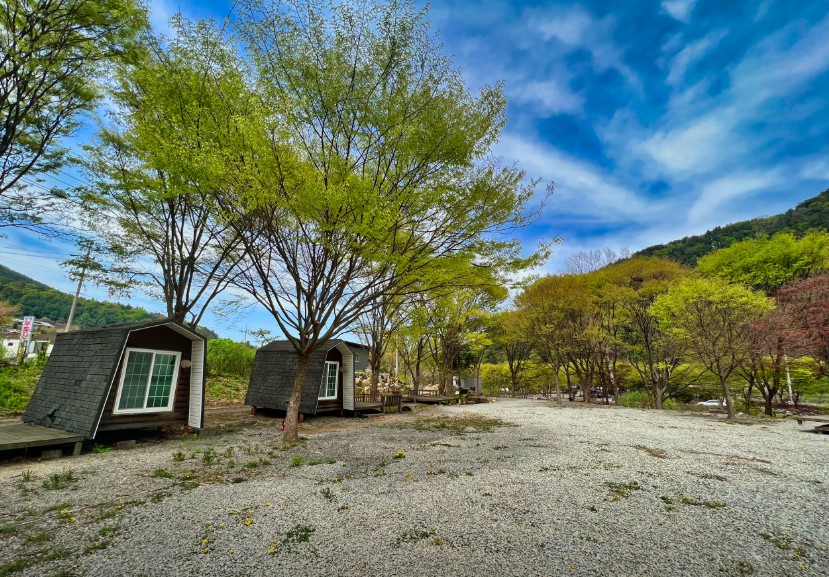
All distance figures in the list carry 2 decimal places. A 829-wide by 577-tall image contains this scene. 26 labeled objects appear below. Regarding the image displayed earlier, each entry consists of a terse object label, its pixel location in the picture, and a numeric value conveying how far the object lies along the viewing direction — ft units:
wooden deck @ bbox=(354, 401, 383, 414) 40.75
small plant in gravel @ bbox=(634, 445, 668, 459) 21.17
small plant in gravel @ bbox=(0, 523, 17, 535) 10.16
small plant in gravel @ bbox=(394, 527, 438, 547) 10.28
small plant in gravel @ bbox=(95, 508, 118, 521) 11.28
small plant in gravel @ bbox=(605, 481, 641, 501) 14.04
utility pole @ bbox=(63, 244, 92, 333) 56.64
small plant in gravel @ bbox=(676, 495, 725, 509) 13.08
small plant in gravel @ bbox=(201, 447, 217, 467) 18.77
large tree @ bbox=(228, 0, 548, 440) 20.53
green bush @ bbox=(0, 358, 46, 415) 30.03
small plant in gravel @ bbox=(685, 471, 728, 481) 16.46
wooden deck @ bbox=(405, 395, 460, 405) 55.71
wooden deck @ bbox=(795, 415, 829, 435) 29.60
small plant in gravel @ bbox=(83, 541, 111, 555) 9.23
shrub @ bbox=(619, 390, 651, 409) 65.10
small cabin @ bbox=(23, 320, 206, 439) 21.36
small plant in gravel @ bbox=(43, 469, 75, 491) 14.16
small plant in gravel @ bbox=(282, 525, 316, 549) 10.16
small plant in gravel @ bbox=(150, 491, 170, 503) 13.11
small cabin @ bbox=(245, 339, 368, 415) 35.83
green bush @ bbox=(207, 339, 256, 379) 57.47
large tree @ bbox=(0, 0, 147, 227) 21.33
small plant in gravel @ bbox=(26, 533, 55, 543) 9.72
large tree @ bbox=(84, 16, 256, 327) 19.72
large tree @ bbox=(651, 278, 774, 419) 38.99
